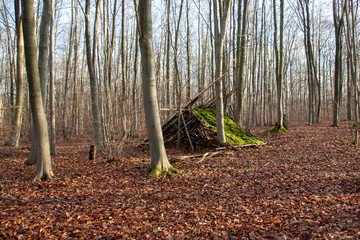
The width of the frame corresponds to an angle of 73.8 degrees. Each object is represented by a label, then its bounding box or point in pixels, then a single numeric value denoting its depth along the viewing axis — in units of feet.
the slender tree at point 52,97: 29.40
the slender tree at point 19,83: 35.60
